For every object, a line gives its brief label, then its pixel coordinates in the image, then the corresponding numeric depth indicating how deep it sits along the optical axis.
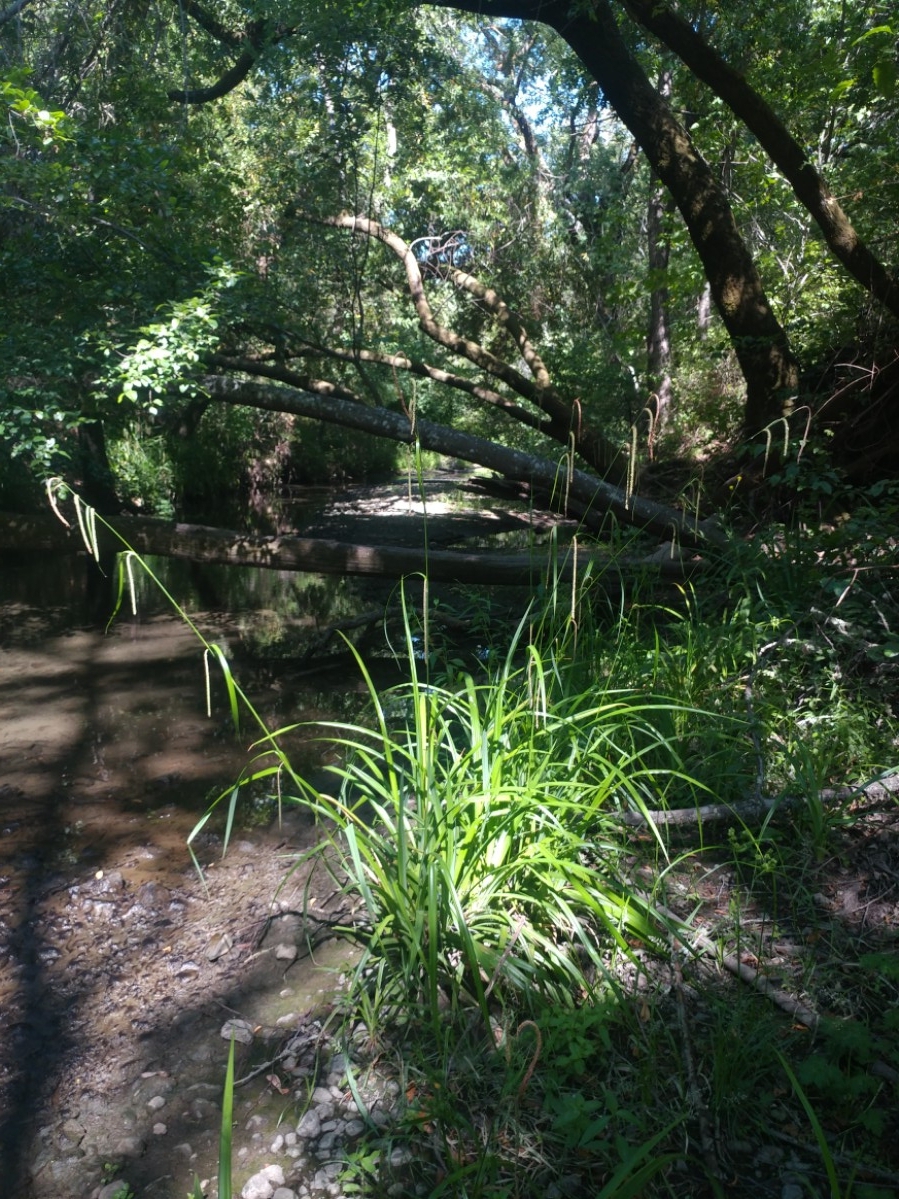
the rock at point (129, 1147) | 1.93
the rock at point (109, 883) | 3.04
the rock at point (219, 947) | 2.61
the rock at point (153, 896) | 2.94
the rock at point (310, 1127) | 1.92
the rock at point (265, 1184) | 1.78
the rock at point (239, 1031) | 2.25
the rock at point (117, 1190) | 1.82
